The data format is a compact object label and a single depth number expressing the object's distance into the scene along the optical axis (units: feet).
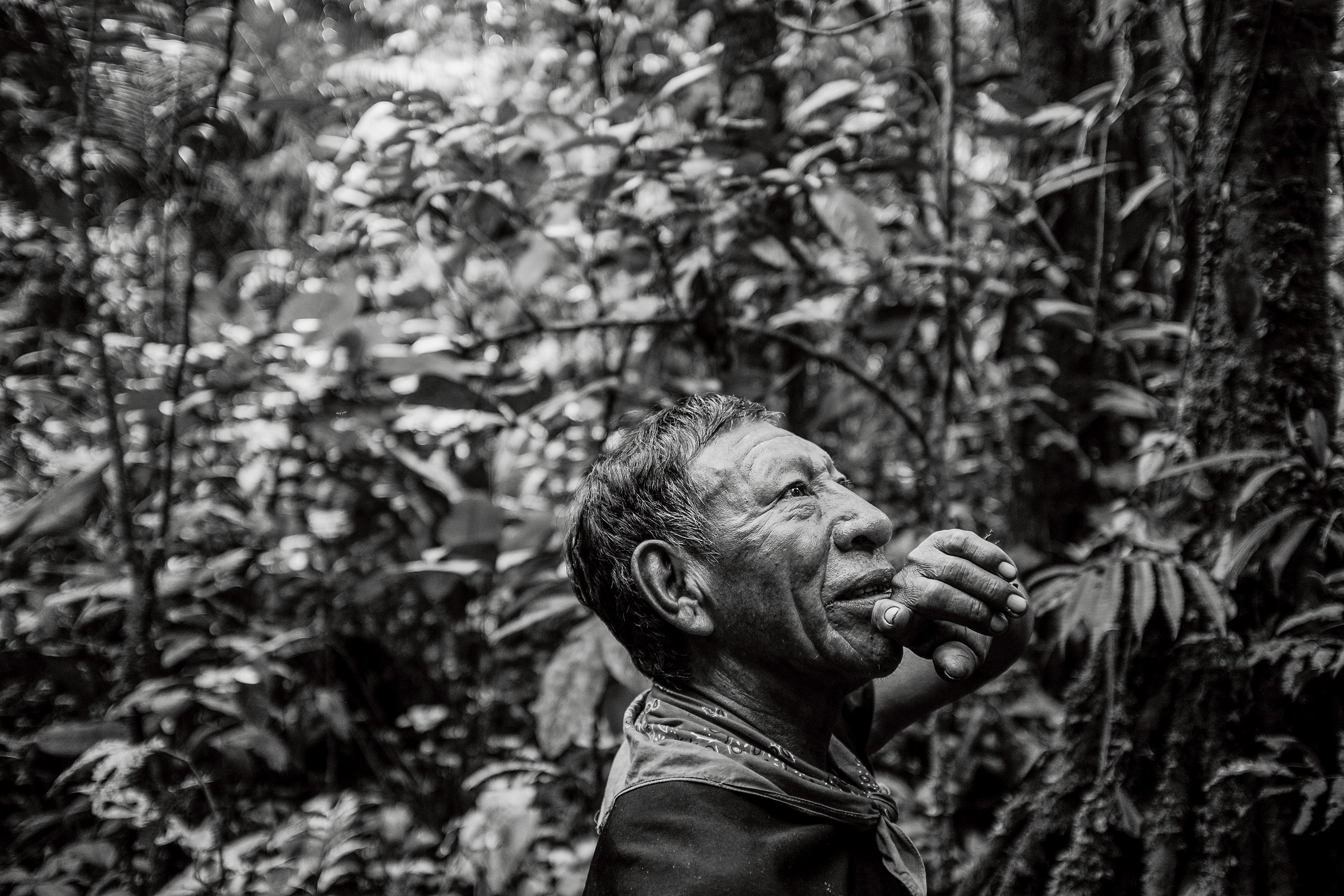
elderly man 4.05
